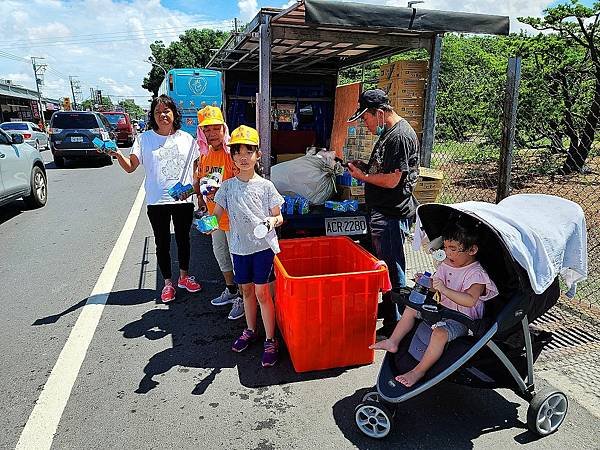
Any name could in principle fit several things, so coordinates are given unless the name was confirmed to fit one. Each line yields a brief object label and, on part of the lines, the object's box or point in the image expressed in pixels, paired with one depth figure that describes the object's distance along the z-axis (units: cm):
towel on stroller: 240
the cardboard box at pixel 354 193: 446
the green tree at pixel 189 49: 4675
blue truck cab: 1396
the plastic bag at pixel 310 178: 447
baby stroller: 245
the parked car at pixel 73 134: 1525
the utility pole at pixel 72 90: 8966
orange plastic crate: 308
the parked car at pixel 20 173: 760
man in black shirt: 331
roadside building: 4134
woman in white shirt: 405
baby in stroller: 257
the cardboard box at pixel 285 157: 623
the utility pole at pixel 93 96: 10452
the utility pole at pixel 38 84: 5042
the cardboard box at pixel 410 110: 468
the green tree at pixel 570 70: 977
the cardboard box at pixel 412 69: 462
